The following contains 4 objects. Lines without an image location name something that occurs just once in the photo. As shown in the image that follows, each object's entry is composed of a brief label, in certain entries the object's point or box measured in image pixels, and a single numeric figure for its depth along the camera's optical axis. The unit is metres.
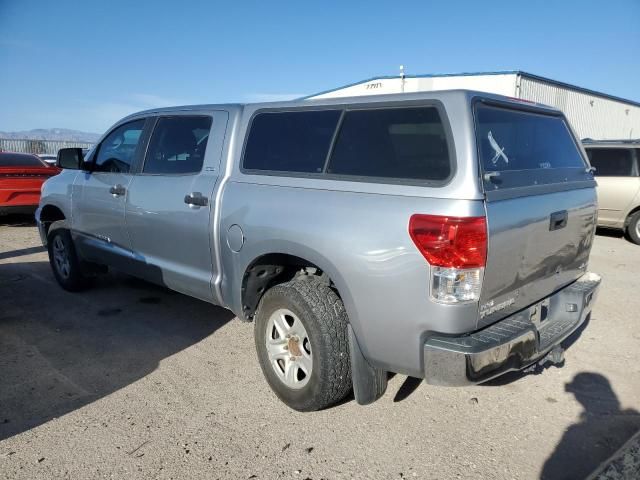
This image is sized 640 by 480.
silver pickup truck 2.42
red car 9.25
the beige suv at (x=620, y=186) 8.86
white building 17.94
